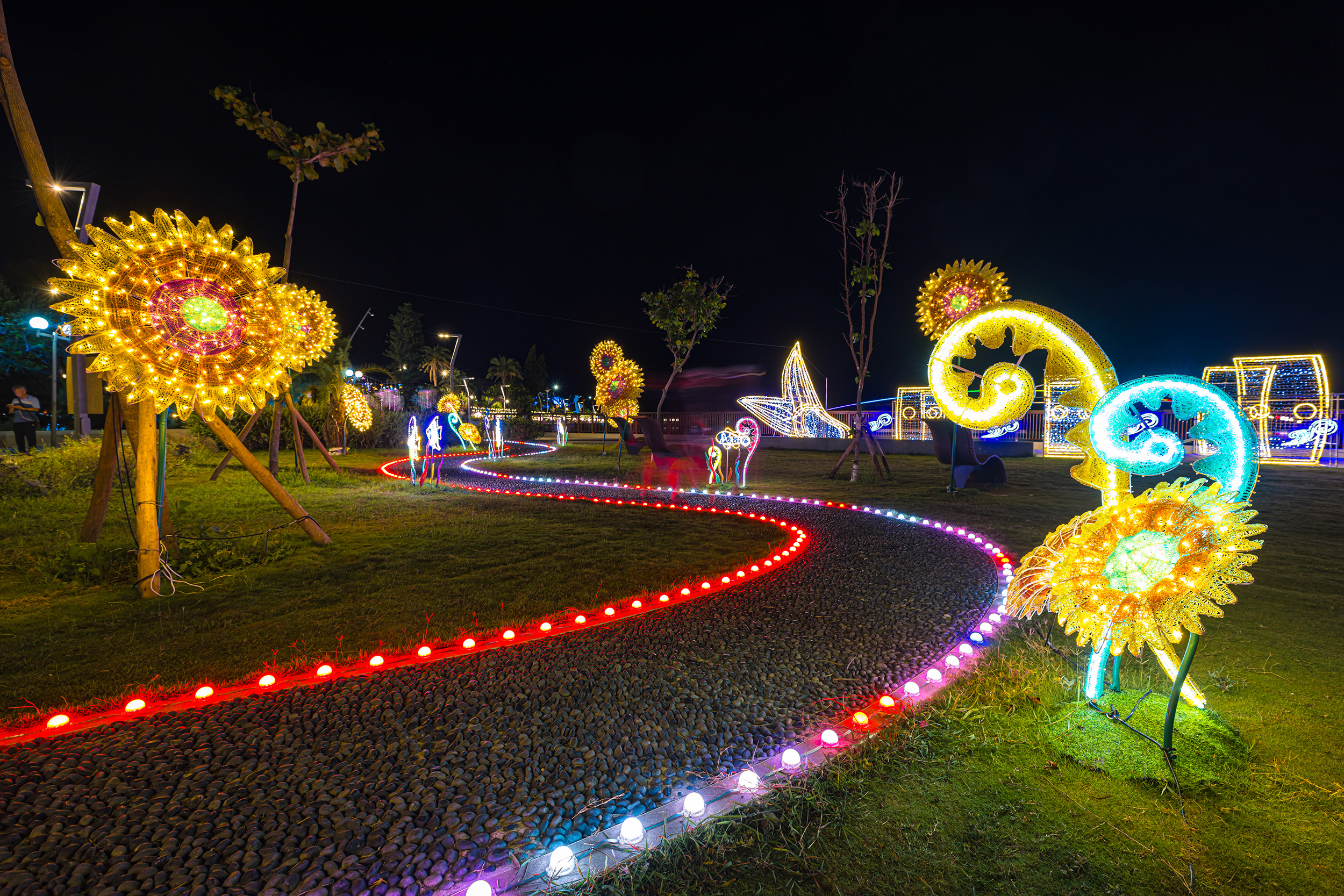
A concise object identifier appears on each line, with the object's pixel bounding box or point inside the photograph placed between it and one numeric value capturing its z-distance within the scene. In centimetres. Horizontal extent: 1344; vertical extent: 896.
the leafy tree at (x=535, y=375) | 5819
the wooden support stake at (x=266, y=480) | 439
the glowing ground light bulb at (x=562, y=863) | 154
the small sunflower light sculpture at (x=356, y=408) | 1630
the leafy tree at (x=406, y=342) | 5259
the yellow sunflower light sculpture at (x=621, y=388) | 2155
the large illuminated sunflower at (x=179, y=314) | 355
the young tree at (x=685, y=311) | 1797
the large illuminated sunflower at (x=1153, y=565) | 185
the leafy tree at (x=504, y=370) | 5228
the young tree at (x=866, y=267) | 1105
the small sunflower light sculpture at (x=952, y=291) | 1121
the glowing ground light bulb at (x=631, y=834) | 164
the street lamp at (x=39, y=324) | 880
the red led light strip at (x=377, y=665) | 227
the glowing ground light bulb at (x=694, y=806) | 175
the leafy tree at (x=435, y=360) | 5234
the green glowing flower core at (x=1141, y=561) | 187
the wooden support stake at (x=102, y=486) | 482
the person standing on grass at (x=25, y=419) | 1148
